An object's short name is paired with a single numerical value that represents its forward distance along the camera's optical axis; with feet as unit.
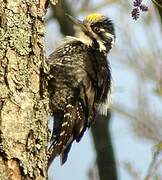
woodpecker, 20.42
